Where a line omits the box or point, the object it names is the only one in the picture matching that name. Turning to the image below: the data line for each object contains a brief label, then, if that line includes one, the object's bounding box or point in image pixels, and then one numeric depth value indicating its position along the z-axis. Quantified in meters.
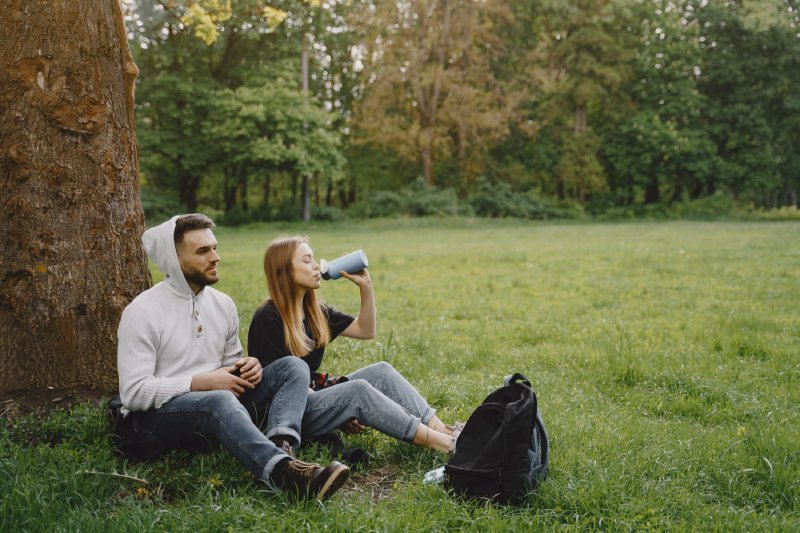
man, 3.33
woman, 3.87
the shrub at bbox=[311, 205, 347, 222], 30.94
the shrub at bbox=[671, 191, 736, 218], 34.34
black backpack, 3.30
